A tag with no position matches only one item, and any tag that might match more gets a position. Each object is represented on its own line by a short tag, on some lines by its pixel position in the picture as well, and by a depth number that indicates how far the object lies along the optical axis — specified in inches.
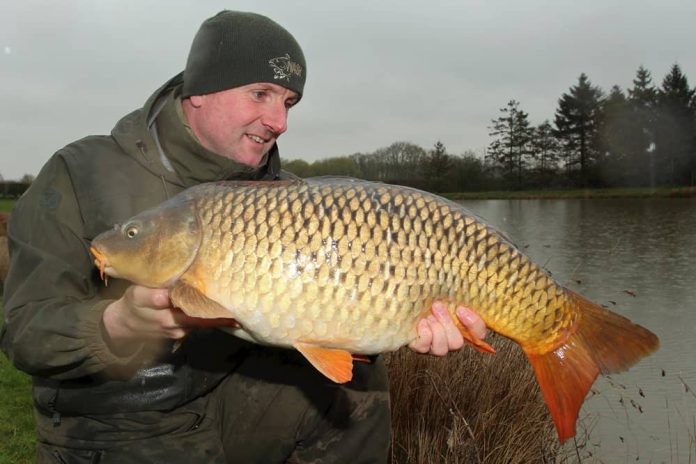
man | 65.5
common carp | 58.2
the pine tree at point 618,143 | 1293.1
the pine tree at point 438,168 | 1074.1
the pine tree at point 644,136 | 1262.2
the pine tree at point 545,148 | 1457.9
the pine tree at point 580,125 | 1386.6
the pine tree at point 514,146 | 1481.3
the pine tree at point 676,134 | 1219.9
